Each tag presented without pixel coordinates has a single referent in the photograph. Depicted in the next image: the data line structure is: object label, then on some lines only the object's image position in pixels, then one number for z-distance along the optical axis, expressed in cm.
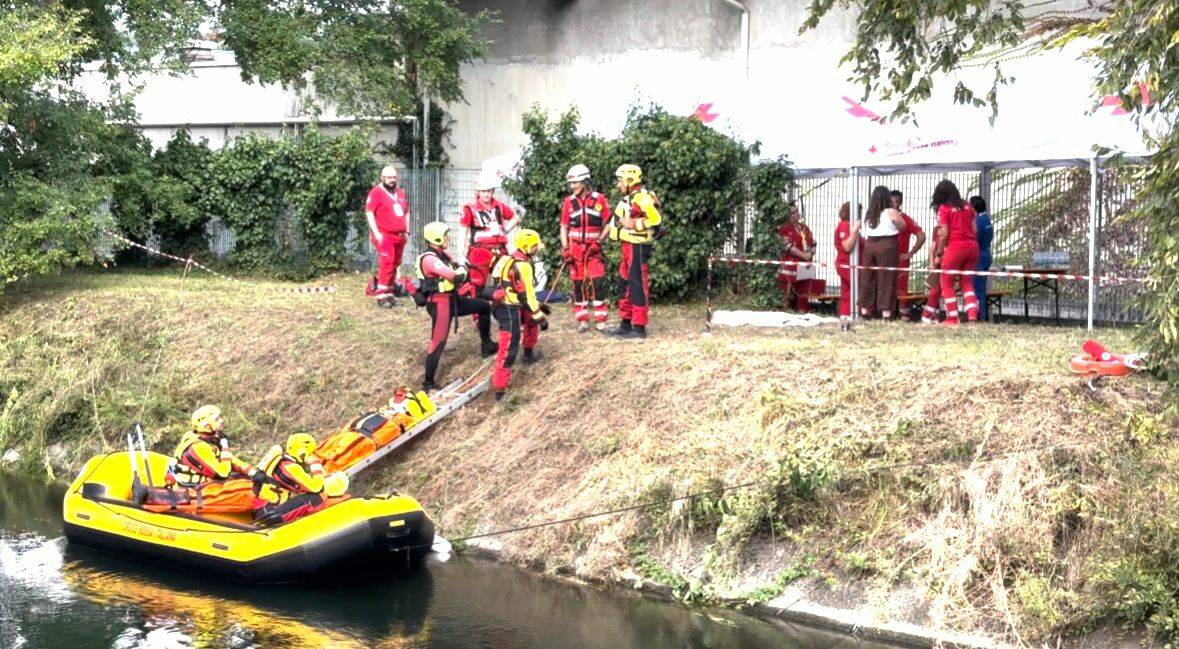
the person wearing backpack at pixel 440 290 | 1518
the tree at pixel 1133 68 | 1030
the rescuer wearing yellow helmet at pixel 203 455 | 1321
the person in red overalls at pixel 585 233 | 1641
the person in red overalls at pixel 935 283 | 1720
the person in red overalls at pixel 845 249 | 1781
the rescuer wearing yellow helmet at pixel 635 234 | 1541
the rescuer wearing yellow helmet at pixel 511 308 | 1483
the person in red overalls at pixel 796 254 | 1914
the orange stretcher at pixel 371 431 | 1438
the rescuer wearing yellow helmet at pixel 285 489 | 1288
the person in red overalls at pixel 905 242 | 1788
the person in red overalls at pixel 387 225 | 1892
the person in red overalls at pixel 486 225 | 1691
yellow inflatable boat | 1234
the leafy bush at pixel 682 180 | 1884
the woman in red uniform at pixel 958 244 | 1671
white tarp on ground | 1656
